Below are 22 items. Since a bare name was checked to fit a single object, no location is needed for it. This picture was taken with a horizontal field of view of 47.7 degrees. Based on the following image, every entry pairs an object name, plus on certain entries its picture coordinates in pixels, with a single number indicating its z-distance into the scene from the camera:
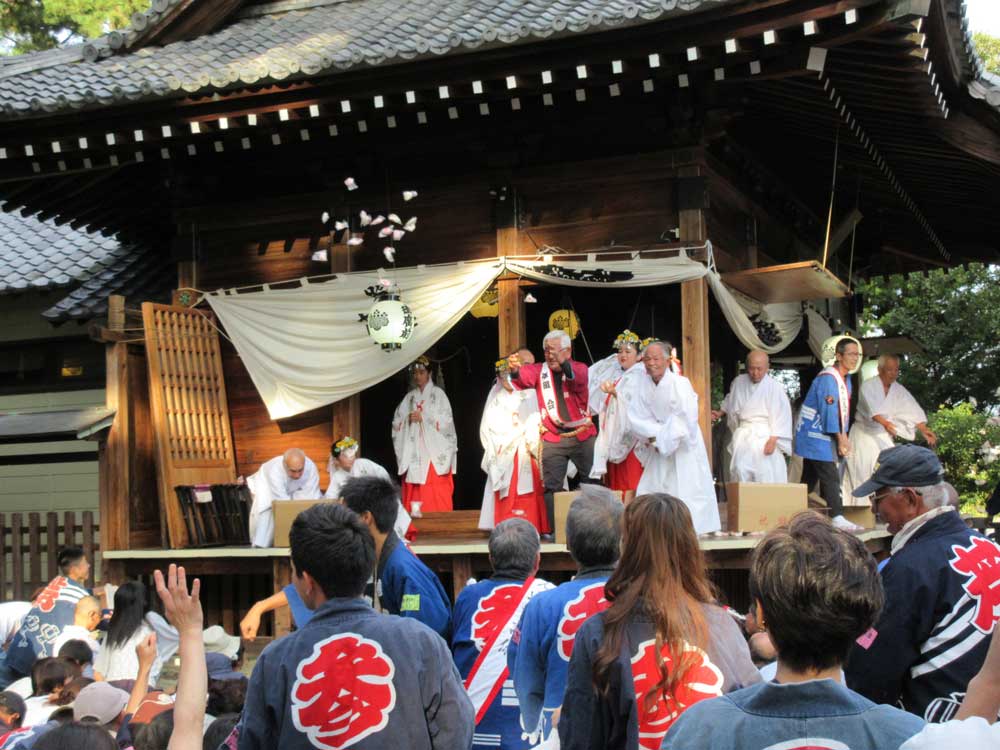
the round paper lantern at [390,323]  9.23
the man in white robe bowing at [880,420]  10.52
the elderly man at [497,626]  4.04
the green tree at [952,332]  20.91
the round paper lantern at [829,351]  10.02
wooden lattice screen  9.55
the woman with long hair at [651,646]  2.90
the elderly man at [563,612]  3.39
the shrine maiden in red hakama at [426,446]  10.11
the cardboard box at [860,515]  9.55
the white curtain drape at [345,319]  8.99
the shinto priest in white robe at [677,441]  8.20
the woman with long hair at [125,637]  5.77
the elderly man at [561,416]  8.86
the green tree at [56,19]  18.72
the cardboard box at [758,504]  8.16
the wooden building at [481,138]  7.80
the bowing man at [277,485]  9.34
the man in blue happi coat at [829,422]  9.23
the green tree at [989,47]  23.48
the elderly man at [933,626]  3.28
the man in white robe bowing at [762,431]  9.34
